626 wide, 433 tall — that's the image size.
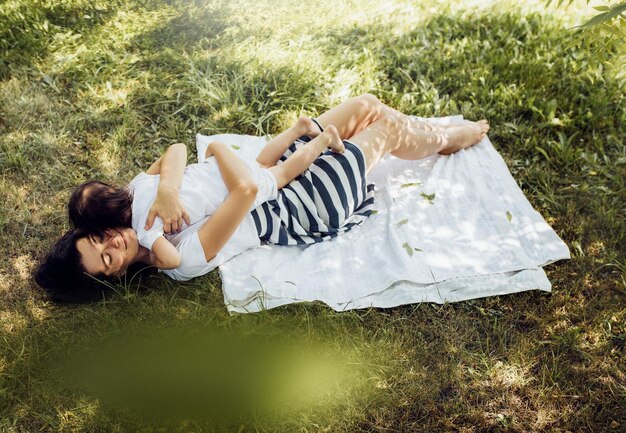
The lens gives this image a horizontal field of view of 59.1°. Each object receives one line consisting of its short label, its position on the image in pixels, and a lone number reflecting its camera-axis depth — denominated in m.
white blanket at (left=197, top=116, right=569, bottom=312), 3.33
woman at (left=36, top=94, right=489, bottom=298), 3.08
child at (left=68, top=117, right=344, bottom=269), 3.09
